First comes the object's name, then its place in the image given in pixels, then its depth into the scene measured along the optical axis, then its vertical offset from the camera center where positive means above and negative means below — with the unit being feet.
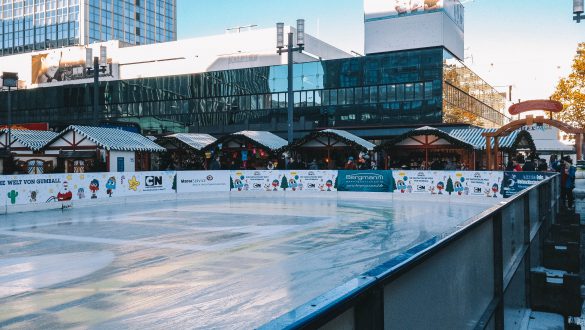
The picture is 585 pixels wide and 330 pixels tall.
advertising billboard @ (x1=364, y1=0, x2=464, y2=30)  146.61 +45.92
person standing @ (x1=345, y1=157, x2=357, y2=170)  90.02 +0.71
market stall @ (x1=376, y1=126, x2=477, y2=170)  89.51 +3.48
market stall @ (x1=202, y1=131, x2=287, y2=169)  105.19 +4.03
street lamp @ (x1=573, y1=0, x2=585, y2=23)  50.47 +15.35
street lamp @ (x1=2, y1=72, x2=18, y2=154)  106.42 +18.91
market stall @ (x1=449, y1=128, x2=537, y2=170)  88.58 +4.77
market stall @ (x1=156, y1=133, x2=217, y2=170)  111.84 +4.26
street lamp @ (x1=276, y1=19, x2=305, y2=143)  85.20 +20.70
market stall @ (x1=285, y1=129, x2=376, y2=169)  97.30 +4.30
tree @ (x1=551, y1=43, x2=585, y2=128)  91.56 +13.49
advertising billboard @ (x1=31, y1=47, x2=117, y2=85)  211.00 +43.10
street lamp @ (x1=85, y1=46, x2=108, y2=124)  97.71 +20.28
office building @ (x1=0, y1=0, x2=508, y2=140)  137.69 +24.62
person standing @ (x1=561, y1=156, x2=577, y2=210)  49.22 -0.93
